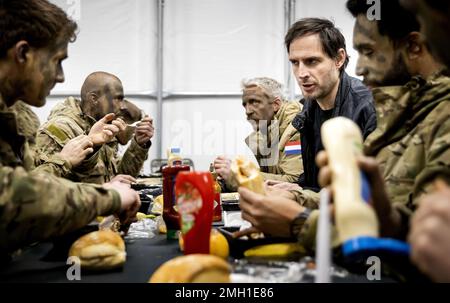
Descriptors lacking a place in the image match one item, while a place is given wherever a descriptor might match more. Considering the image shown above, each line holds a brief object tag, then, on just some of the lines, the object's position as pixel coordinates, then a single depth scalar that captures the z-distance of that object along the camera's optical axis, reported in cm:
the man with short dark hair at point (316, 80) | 321
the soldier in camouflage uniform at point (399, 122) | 142
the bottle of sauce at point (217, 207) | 218
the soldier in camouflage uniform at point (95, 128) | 328
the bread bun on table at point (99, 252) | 140
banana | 150
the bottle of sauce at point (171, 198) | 183
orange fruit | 149
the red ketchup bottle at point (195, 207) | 140
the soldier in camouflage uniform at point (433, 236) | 80
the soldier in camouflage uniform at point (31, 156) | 131
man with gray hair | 406
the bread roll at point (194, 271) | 109
